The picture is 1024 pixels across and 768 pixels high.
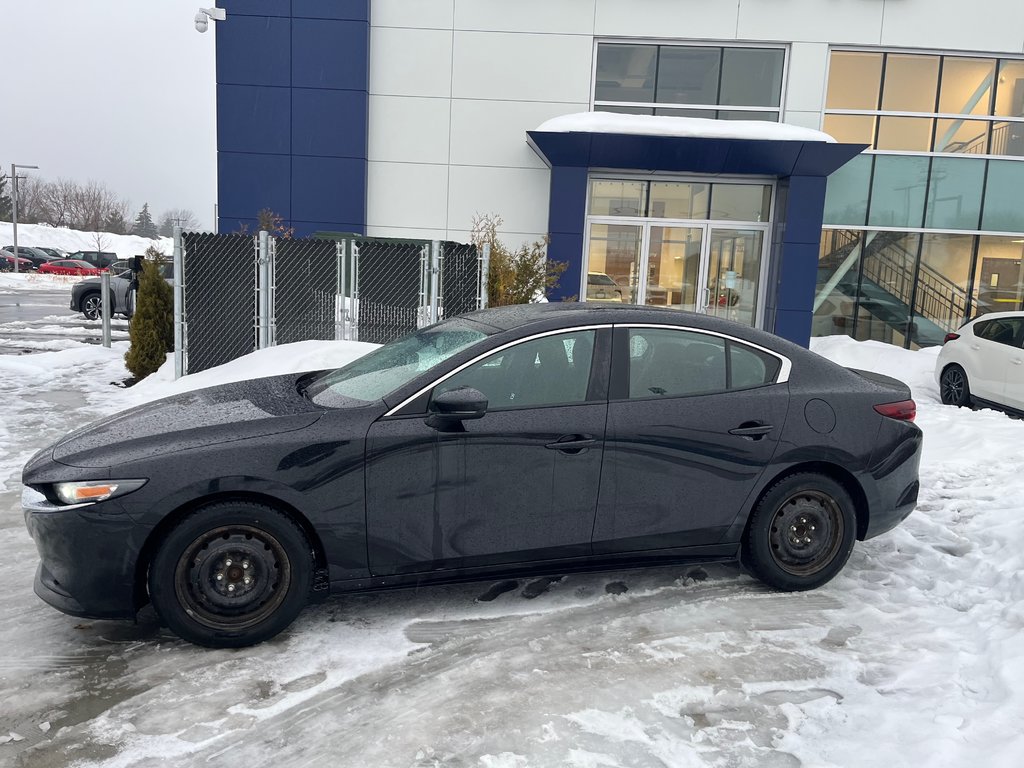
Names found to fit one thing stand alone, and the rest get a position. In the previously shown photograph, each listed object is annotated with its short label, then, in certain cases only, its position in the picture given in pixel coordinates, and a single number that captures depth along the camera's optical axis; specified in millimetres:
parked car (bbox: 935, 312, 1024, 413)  9930
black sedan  3578
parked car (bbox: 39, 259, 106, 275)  49000
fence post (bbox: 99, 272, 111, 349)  14219
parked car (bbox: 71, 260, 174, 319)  19672
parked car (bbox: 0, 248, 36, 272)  48438
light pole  48862
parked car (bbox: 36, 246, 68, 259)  59094
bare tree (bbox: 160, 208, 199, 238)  134450
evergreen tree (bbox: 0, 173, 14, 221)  86125
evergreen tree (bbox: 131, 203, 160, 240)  129388
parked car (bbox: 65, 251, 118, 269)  51778
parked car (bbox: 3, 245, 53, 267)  52219
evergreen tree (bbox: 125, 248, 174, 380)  11047
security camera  15320
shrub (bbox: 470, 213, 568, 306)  11523
